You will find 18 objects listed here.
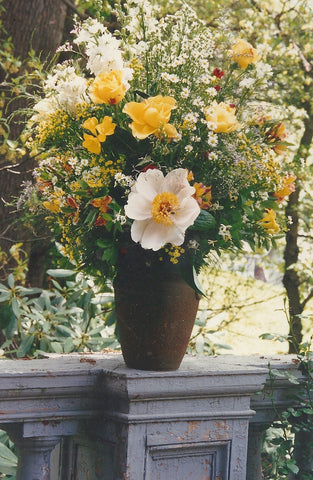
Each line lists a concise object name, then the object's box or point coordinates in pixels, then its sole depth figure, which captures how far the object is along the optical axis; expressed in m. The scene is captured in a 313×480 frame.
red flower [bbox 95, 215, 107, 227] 2.08
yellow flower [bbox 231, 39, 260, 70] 2.26
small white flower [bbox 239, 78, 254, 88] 2.24
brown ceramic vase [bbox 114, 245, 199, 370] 2.12
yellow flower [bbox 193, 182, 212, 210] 2.09
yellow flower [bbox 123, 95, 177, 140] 2.03
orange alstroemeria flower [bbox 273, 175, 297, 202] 2.27
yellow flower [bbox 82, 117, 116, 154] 2.07
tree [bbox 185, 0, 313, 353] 5.51
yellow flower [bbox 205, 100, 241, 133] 2.10
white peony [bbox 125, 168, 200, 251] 2.04
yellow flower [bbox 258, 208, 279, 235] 2.22
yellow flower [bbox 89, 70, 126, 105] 2.06
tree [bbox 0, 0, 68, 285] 3.77
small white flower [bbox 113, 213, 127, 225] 2.04
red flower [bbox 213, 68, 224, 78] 2.22
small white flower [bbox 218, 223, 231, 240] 2.09
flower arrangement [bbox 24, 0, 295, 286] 2.06
